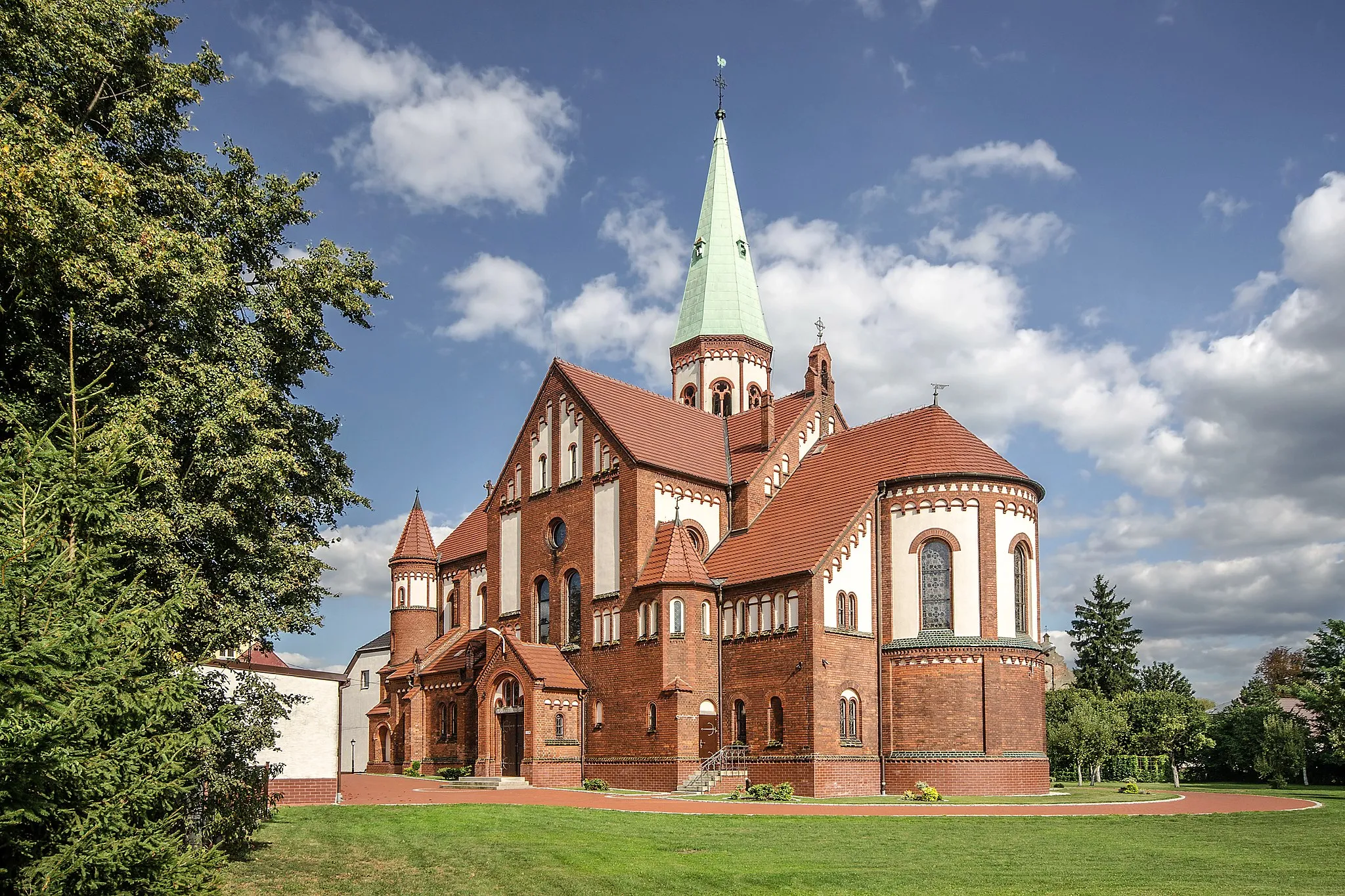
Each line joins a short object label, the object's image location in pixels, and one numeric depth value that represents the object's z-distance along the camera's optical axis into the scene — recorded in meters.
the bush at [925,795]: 30.15
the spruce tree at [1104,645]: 60.53
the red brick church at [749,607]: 33.69
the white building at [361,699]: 62.03
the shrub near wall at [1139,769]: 50.47
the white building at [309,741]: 25.83
